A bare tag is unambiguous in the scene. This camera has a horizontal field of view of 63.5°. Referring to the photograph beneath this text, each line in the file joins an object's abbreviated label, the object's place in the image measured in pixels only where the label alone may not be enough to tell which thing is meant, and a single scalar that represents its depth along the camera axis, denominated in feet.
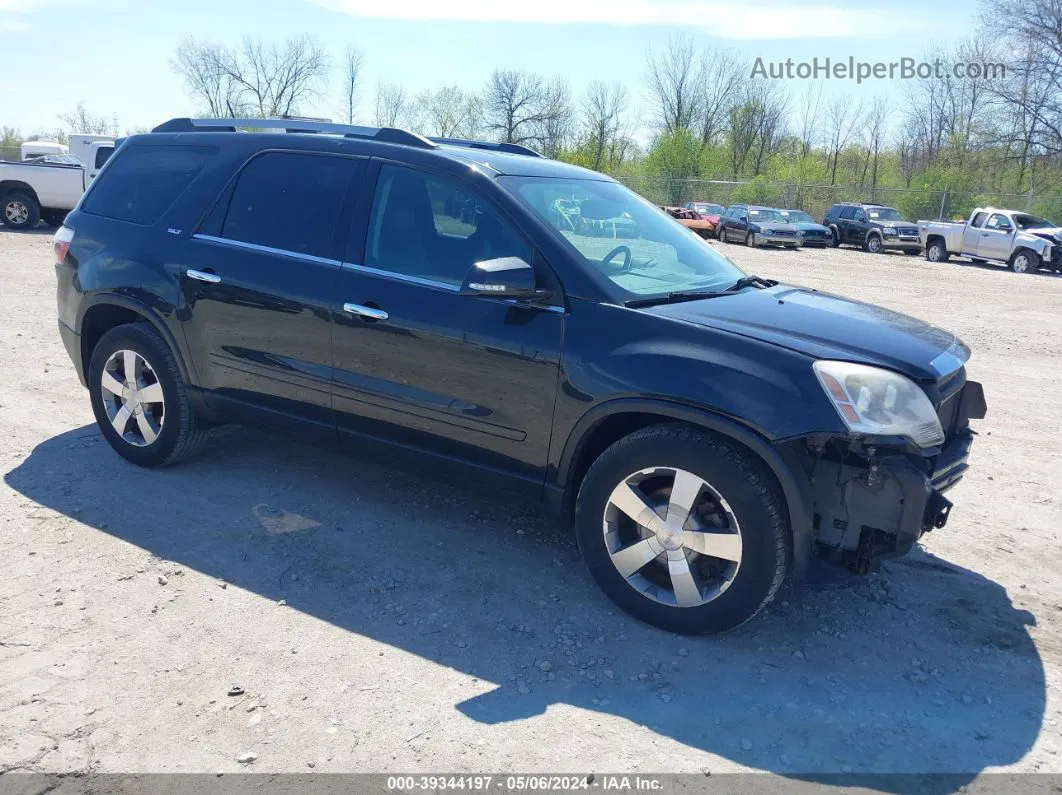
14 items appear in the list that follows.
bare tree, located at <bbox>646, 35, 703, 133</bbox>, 197.36
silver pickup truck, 81.76
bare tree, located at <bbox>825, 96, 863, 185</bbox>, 197.43
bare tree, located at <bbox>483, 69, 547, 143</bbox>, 199.72
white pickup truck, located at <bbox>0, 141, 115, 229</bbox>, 65.51
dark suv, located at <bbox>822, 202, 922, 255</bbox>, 98.58
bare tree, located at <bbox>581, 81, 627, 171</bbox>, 196.65
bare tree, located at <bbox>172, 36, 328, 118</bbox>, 214.28
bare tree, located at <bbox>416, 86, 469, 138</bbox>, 202.69
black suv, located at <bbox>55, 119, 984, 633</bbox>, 10.71
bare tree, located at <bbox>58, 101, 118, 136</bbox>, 211.72
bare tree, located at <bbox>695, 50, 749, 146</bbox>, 195.11
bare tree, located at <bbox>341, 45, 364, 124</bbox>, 206.08
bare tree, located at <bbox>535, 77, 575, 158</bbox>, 198.18
